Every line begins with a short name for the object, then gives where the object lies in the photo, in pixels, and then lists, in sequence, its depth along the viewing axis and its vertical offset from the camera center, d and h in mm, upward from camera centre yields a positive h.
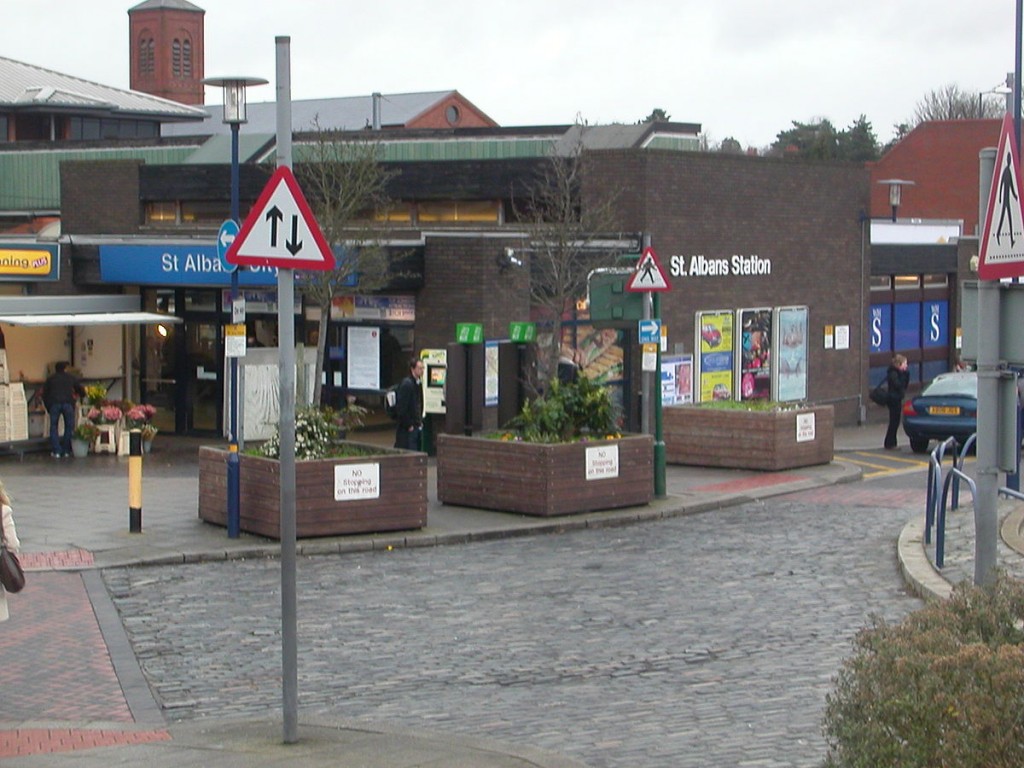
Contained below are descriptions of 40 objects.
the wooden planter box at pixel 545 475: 17719 -1503
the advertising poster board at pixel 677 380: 27875 -495
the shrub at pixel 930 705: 4859 -1219
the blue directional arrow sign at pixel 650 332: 19406 +298
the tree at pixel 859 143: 90438 +13362
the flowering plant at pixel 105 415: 23766 -993
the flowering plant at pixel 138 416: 24078 -1024
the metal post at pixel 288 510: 7793 -838
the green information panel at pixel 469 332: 23562 +360
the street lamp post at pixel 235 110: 16703 +2836
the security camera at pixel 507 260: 24219 +1567
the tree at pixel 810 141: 84125 +13488
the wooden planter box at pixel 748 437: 23094 -1338
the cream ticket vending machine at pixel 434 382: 24156 -462
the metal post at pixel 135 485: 15742 -1434
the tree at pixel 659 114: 91812 +15378
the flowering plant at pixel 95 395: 23984 -675
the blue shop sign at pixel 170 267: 25344 +1535
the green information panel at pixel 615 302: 20078 +724
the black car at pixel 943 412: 27484 -1105
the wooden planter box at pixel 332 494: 15805 -1551
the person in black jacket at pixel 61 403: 22922 -779
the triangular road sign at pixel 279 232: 7715 +651
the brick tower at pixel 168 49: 96312 +20431
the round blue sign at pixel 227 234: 18172 +1521
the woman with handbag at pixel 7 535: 9359 -1171
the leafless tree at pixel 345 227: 22609 +2059
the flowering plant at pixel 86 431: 23500 -1244
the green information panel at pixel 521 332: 23641 +363
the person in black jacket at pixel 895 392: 29219 -754
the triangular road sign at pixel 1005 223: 7461 +684
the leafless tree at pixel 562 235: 22688 +1949
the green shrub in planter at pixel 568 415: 18031 -754
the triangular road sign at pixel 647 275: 19234 +1051
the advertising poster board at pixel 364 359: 25500 -85
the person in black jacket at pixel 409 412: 21875 -871
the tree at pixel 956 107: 89812 +15607
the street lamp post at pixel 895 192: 39594 +4472
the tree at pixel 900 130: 98625 +15384
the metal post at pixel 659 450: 19562 -1284
